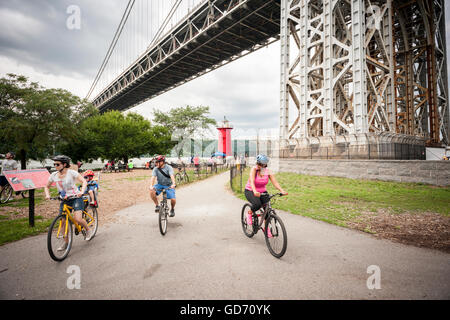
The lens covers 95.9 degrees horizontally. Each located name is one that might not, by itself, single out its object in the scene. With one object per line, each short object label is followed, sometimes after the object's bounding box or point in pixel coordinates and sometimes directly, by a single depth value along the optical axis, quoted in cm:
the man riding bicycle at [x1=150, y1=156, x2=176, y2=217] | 563
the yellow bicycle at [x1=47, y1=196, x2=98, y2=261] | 358
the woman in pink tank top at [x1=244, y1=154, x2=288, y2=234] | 423
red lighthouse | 4445
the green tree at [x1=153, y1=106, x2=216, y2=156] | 4294
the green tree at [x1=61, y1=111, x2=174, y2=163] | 2867
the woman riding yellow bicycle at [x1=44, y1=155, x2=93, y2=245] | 394
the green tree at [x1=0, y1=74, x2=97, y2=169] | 1647
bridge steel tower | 1469
